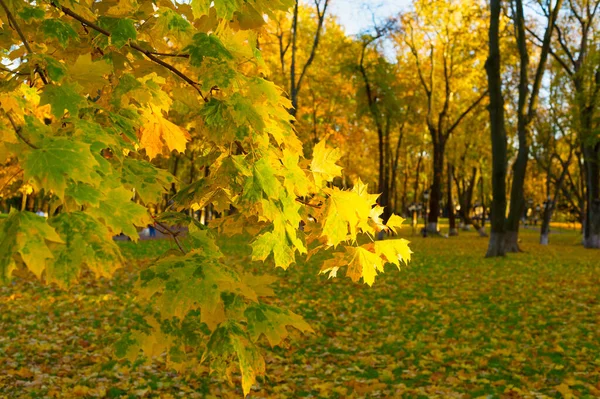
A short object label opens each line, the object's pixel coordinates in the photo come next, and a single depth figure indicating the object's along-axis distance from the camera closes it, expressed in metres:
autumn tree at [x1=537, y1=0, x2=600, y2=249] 23.59
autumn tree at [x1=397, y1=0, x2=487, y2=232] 30.53
